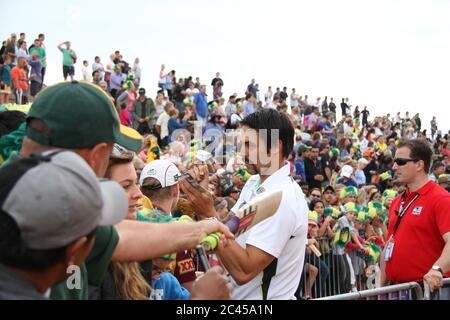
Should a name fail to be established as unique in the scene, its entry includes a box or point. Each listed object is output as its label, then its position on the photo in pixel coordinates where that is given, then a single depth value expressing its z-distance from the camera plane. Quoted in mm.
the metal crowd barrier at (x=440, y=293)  4680
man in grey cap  1399
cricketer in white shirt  3057
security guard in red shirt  4836
